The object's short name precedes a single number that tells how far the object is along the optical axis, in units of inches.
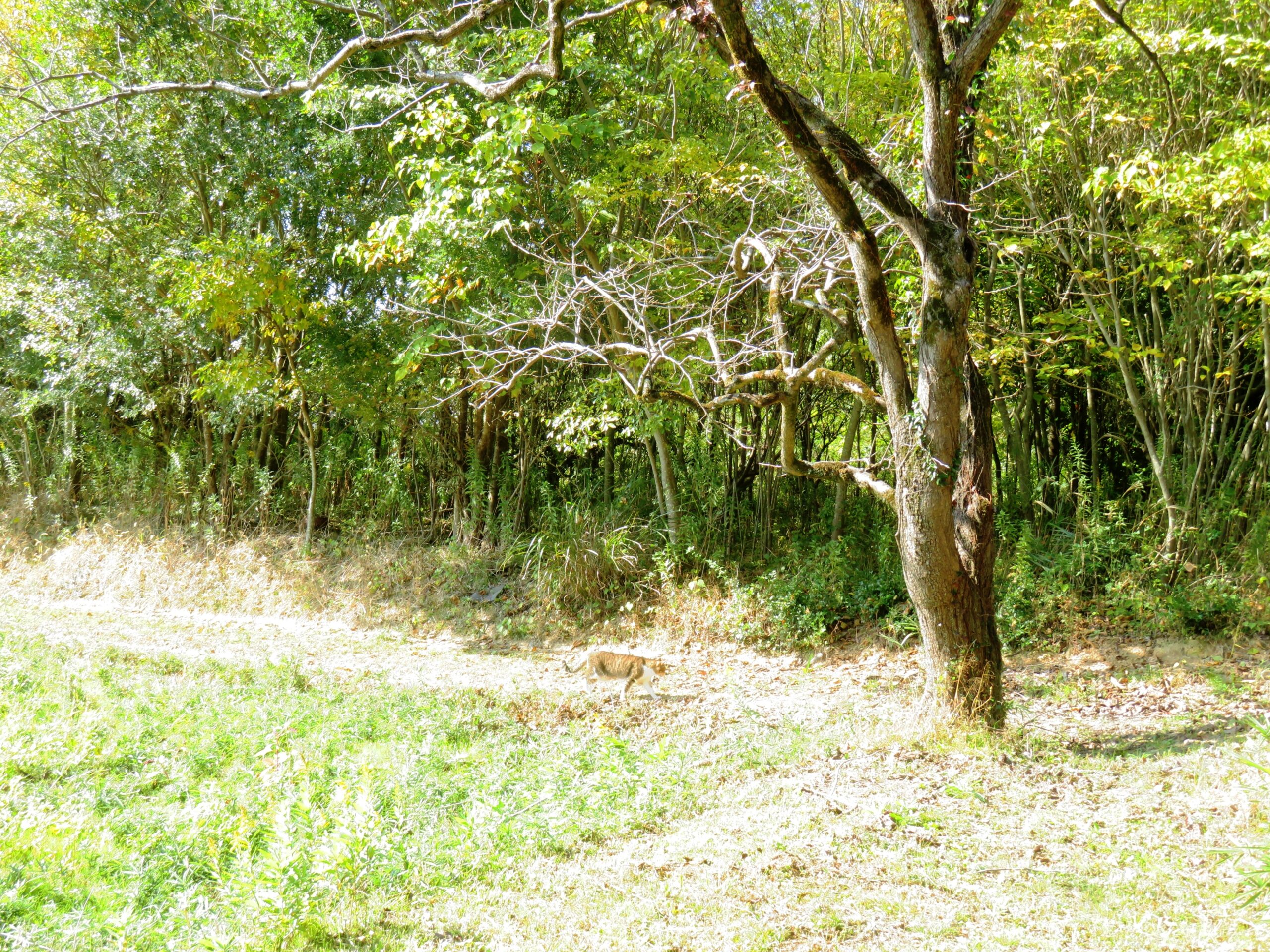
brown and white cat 293.7
